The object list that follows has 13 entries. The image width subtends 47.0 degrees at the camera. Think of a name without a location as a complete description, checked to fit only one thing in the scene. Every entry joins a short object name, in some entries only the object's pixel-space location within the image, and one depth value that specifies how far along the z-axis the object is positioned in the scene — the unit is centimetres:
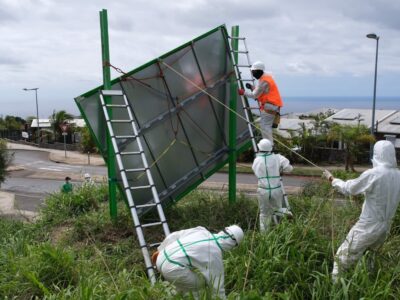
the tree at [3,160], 2064
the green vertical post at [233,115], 999
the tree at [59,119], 5169
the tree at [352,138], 2684
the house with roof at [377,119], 3155
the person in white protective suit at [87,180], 1263
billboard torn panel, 872
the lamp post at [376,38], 2420
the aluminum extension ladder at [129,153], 676
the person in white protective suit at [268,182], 775
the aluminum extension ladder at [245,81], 945
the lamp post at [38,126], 5656
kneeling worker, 467
